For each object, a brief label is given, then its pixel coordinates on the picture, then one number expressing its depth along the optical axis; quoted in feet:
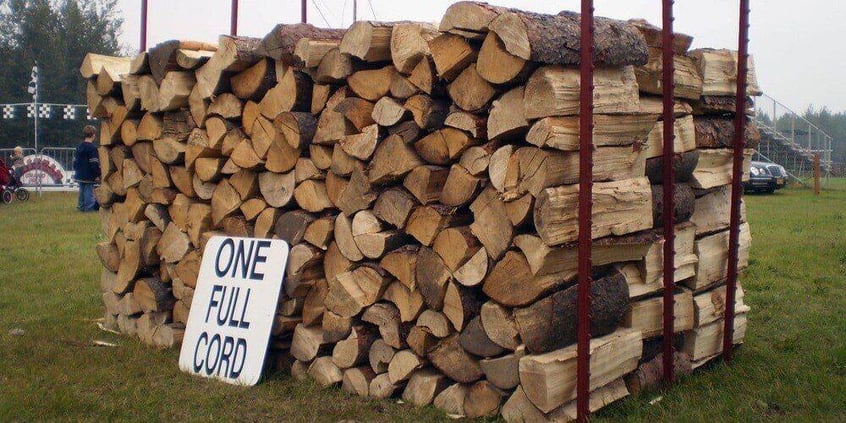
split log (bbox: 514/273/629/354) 12.53
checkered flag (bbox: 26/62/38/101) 73.56
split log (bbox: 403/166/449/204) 13.70
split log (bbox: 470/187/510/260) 12.75
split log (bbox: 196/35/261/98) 16.66
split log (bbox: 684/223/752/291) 16.03
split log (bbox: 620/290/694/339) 14.32
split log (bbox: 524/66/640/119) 12.01
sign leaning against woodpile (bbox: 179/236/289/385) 16.40
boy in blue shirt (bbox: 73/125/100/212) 46.44
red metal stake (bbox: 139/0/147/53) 20.38
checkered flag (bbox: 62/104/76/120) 69.83
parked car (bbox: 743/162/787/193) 68.08
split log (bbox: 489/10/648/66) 11.80
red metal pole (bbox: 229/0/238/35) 19.35
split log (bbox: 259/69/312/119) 15.92
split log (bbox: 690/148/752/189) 15.94
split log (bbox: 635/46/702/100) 14.42
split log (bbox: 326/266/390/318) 14.83
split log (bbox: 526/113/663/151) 11.96
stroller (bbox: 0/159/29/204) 59.11
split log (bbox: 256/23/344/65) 15.85
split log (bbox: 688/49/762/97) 15.99
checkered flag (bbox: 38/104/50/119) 76.49
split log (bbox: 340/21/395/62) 14.14
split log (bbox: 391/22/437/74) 13.64
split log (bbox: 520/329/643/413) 12.34
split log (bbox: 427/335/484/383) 13.64
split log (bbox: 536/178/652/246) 12.07
